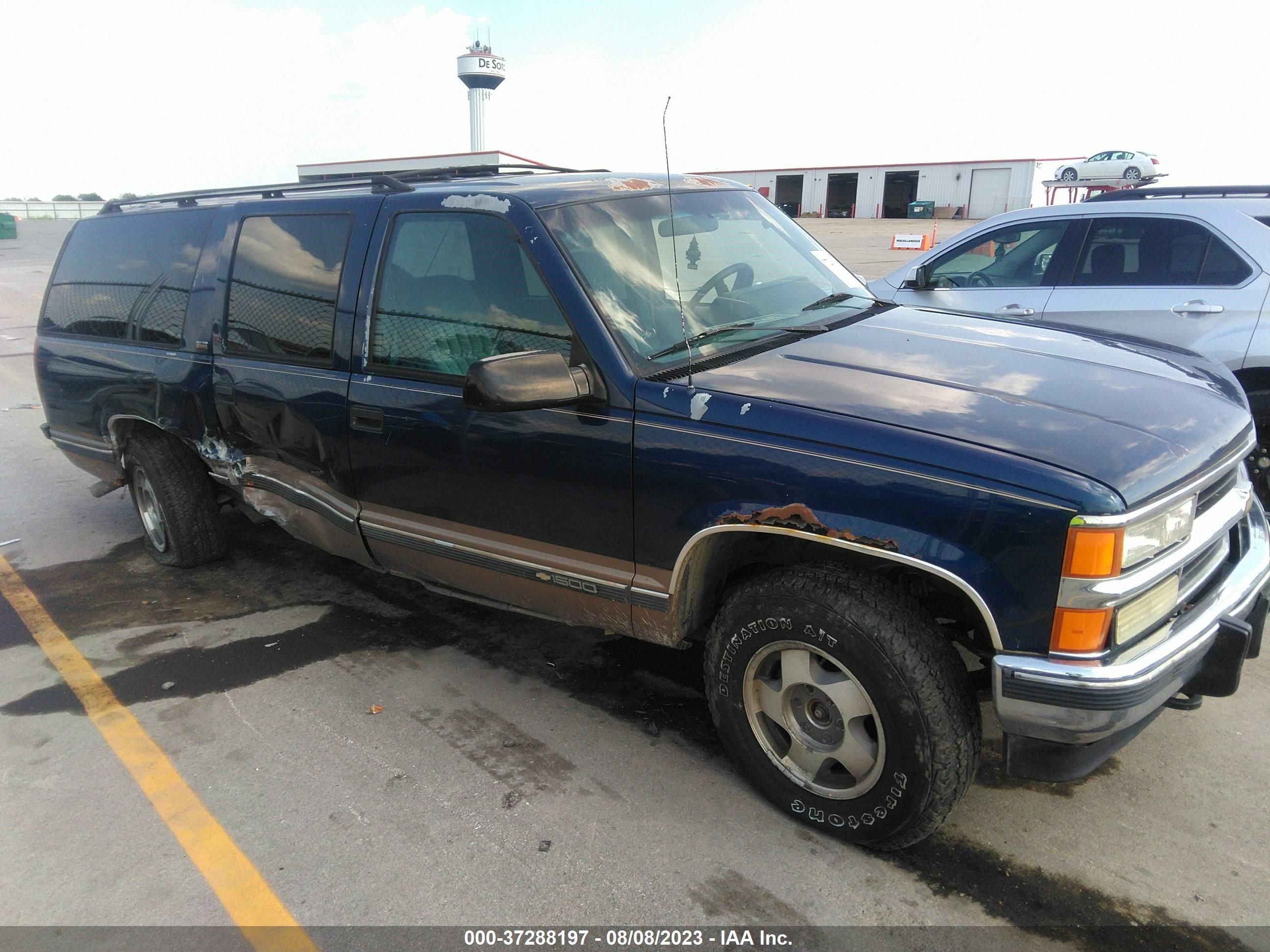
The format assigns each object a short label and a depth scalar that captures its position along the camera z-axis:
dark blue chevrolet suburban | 2.33
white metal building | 45.00
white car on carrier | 36.09
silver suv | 4.81
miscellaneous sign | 23.88
